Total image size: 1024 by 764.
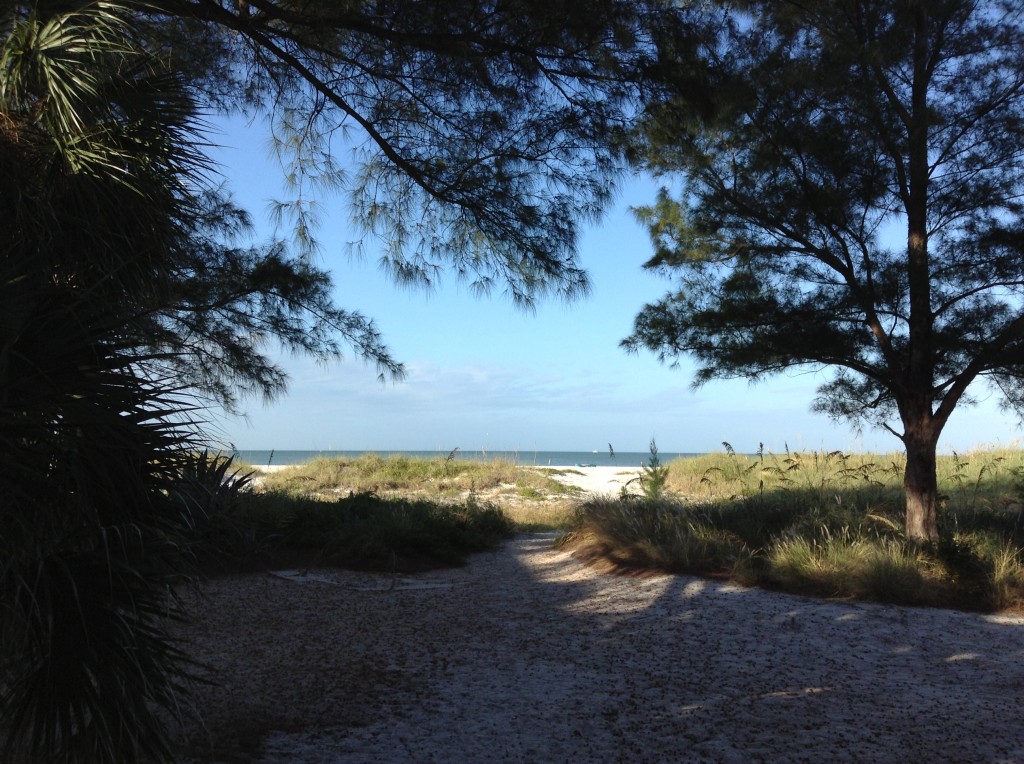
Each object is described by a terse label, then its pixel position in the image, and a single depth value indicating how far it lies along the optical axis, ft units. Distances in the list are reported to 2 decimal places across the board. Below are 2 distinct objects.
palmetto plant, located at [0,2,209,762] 8.39
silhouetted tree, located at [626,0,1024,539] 23.47
